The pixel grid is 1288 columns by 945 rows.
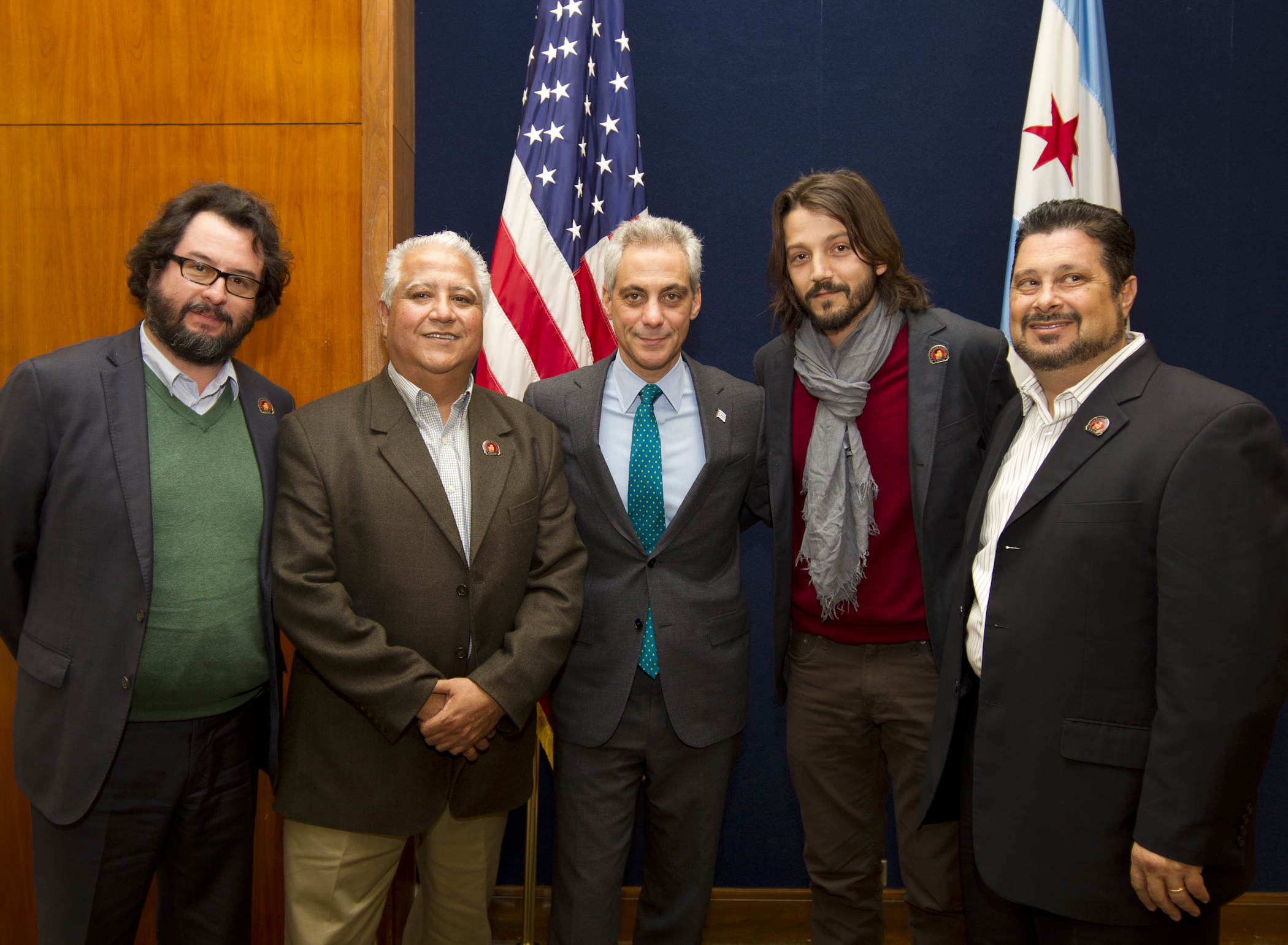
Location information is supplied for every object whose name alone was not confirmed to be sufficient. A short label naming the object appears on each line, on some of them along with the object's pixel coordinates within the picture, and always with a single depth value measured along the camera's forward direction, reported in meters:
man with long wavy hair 2.11
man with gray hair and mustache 1.81
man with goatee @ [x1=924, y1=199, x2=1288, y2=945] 1.37
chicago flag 2.76
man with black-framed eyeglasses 1.77
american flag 2.76
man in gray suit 2.08
